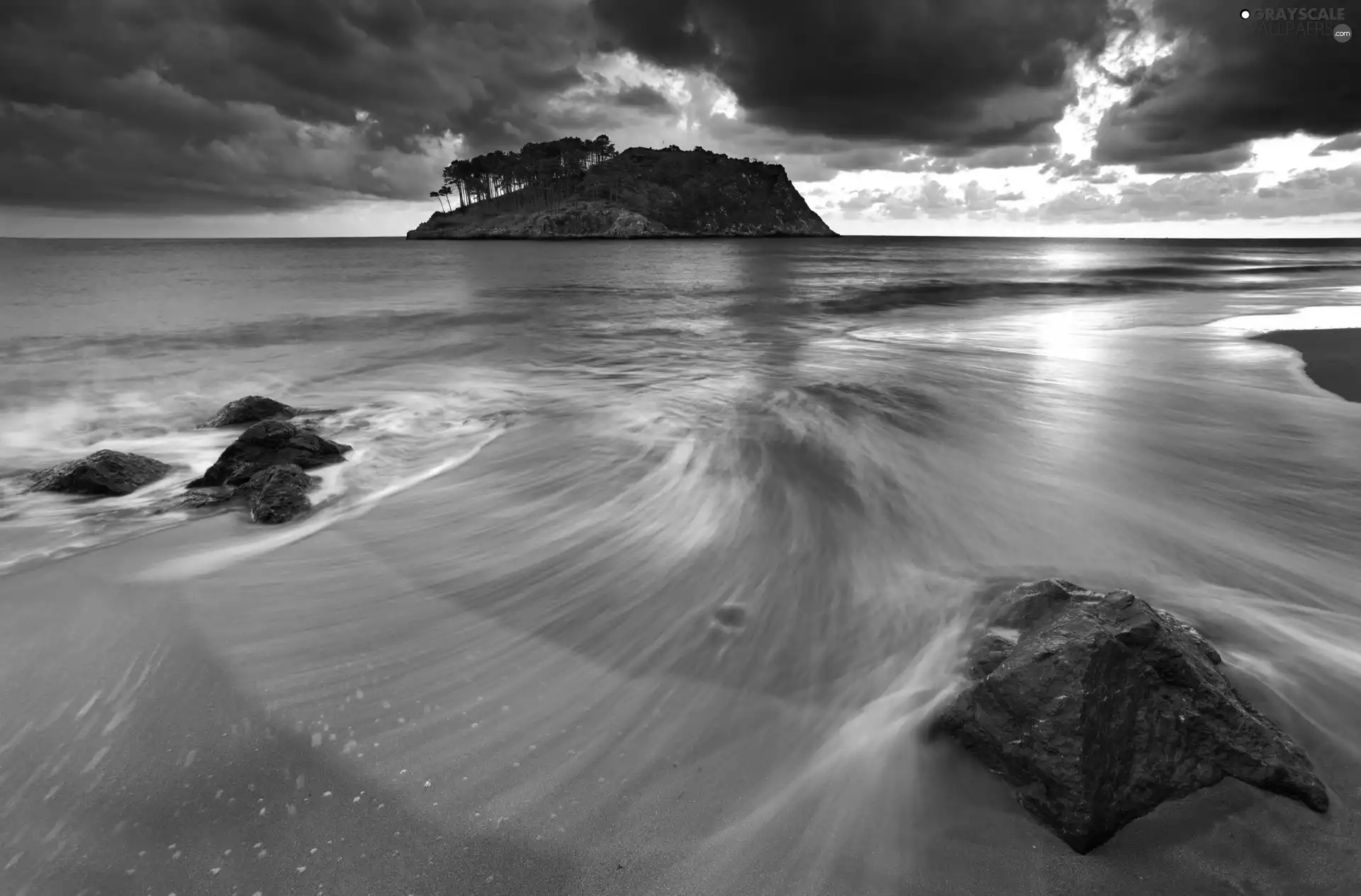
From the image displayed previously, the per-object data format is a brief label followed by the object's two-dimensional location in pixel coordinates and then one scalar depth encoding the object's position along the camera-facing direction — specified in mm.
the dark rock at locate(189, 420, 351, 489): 5697
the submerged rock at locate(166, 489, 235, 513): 5238
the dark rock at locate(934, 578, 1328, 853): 2186
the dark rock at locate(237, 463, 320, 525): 4969
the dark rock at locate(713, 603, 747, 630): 3676
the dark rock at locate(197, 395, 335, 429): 7922
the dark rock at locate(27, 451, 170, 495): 5473
